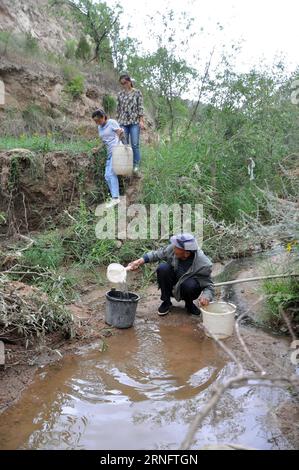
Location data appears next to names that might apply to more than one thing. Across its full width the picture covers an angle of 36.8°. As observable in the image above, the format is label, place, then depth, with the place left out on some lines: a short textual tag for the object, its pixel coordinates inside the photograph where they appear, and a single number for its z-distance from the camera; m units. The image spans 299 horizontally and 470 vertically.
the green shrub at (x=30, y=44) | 11.08
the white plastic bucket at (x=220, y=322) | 4.19
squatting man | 4.64
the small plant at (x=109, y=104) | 11.19
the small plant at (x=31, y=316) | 3.83
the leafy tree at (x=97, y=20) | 12.89
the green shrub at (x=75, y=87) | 10.54
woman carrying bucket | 6.96
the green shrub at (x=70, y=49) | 13.18
